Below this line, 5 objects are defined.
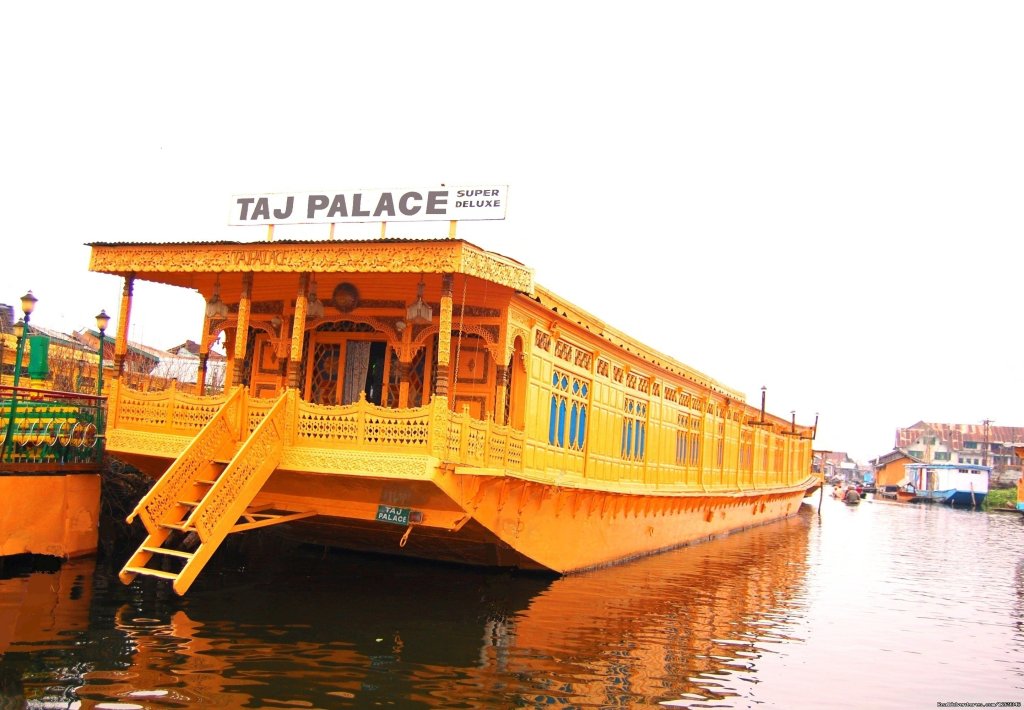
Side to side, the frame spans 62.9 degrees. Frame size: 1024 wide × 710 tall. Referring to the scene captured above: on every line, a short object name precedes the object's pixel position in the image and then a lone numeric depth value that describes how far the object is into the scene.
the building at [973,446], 96.06
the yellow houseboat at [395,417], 11.02
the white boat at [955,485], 71.69
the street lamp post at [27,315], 14.15
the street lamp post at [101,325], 15.41
